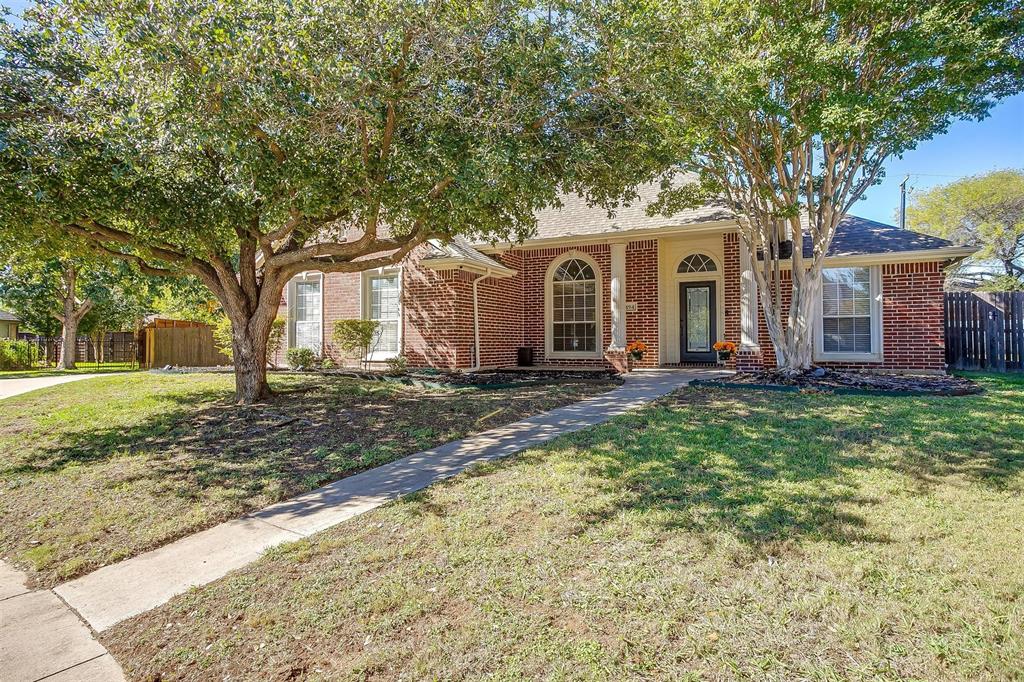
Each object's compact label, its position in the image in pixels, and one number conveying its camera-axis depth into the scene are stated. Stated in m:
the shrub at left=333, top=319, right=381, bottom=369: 13.04
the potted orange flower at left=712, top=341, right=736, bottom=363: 12.48
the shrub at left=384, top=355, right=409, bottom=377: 12.55
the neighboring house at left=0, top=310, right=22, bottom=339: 29.89
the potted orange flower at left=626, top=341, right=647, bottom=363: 12.98
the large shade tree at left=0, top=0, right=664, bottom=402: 5.73
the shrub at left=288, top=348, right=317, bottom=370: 13.88
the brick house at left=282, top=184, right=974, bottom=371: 11.72
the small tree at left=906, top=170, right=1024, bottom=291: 26.38
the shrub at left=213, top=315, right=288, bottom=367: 14.43
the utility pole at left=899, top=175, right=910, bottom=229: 27.72
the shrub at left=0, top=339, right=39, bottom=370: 19.86
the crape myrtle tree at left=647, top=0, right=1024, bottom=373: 7.11
